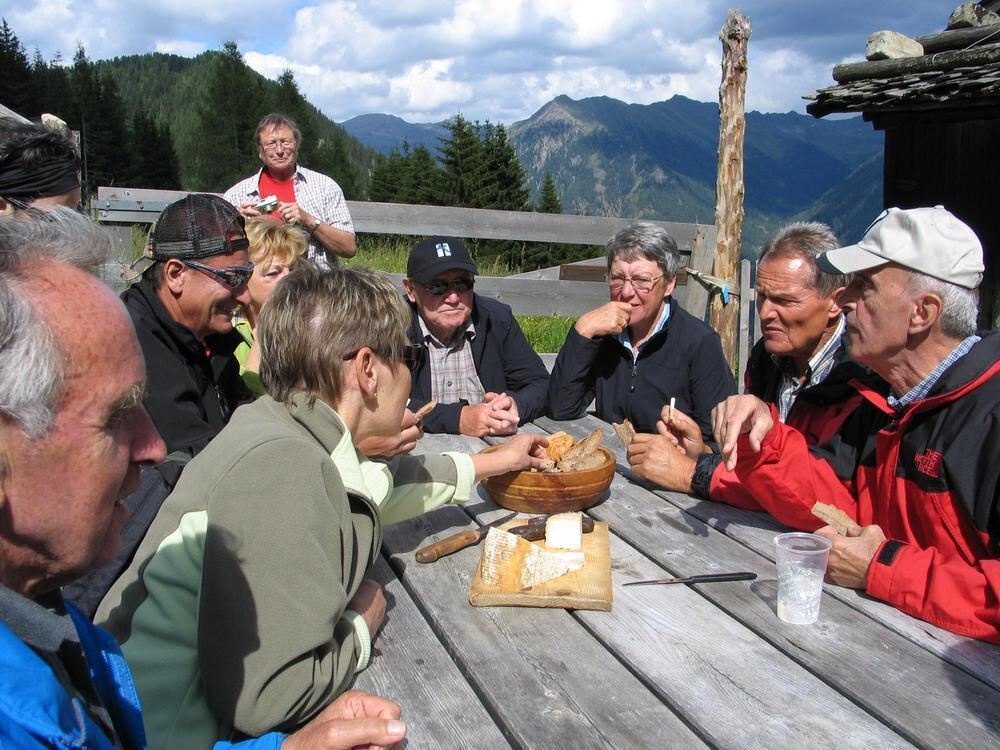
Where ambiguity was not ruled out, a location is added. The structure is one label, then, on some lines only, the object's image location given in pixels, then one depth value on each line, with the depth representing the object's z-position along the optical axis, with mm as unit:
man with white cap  1814
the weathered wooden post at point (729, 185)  7617
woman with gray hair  3621
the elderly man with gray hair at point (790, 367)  2559
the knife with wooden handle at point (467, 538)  2084
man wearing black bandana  3125
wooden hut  5418
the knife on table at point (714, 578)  1932
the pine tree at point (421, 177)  32312
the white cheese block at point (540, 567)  1882
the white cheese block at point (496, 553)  1910
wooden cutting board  1802
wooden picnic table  1389
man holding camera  5328
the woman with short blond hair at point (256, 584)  1353
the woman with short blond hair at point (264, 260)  3852
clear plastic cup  1765
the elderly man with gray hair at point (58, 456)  836
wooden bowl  2340
